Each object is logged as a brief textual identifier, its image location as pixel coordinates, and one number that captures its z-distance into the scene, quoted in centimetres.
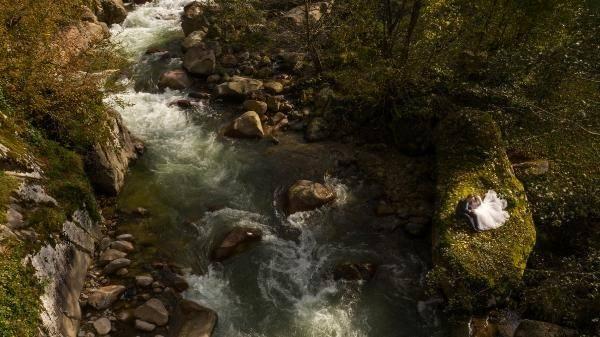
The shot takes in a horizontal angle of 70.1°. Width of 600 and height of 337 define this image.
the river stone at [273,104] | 1720
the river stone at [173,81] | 1828
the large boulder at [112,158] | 1241
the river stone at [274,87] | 1816
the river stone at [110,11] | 2188
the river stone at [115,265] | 1083
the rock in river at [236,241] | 1170
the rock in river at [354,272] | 1134
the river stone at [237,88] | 1761
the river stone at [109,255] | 1104
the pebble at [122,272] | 1082
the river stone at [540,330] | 958
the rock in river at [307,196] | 1309
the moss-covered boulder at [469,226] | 1017
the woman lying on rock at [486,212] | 1120
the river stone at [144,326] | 973
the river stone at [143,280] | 1067
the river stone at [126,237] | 1173
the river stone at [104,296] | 997
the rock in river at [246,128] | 1599
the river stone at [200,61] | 1891
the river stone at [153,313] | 992
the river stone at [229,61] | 1985
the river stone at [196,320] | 980
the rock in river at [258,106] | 1695
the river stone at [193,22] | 2197
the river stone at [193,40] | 2059
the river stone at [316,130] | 1594
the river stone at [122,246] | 1143
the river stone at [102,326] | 952
